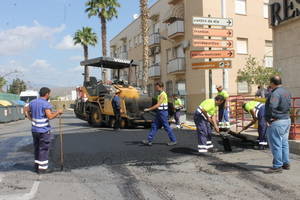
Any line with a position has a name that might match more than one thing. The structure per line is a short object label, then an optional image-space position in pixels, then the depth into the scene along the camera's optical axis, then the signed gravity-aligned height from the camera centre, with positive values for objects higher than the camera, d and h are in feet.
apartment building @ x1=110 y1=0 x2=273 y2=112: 81.30 +12.87
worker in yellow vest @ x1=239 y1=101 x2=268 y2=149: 27.27 -1.85
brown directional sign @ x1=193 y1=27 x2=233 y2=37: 37.81 +6.70
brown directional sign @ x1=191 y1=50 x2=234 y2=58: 38.22 +4.36
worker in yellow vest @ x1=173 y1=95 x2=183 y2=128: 48.03 -1.92
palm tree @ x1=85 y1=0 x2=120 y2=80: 107.55 +26.07
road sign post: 38.06 +5.51
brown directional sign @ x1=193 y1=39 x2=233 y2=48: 38.29 +5.54
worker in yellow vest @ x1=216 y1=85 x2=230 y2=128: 32.17 -1.93
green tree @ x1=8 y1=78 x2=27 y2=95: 260.40 +9.05
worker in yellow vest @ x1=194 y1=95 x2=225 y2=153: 25.38 -1.71
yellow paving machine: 43.86 -0.55
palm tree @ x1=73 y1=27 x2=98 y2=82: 136.67 +22.53
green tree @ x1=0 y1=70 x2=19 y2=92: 197.26 +9.40
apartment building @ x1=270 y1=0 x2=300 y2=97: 41.73 +6.45
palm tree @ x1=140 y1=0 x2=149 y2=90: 78.89 +15.68
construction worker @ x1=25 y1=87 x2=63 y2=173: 20.81 -1.73
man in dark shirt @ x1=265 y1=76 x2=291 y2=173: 19.86 -1.56
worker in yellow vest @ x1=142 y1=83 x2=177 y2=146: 29.19 -1.88
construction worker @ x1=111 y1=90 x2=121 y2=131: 42.22 -1.42
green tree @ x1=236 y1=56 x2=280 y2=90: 70.33 +4.01
